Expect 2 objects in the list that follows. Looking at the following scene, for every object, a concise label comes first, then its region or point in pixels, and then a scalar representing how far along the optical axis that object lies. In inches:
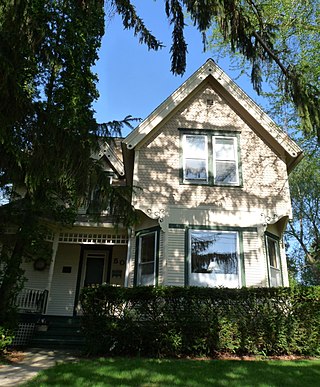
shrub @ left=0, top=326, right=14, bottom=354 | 298.9
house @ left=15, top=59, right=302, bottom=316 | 387.9
